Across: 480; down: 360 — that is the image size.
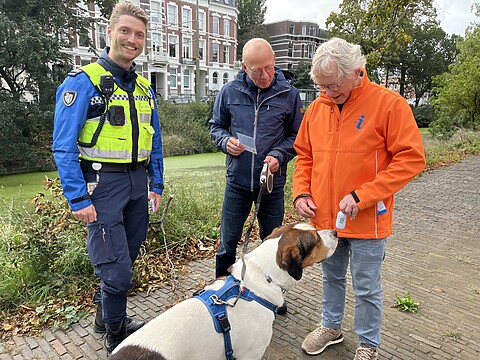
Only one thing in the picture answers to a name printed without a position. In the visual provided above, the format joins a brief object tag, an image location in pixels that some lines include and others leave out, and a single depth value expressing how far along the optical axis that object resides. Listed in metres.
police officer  2.51
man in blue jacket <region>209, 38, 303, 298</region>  3.17
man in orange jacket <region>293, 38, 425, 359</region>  2.31
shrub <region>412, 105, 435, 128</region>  41.47
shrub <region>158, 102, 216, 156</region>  20.02
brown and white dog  2.03
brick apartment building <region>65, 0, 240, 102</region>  44.03
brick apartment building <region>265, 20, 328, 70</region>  69.75
